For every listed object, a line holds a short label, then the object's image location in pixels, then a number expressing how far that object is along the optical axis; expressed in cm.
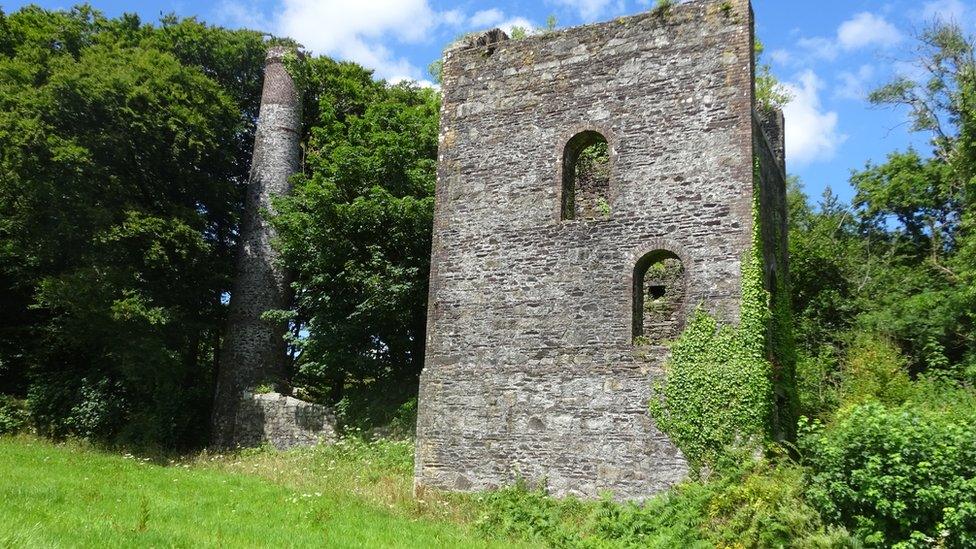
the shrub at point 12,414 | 2045
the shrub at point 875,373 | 1627
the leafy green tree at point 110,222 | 1902
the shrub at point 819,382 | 1575
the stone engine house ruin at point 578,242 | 1189
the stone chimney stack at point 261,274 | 2109
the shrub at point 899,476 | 872
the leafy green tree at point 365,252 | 1836
